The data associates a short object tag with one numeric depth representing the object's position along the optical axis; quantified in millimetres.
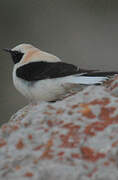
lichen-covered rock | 5980
